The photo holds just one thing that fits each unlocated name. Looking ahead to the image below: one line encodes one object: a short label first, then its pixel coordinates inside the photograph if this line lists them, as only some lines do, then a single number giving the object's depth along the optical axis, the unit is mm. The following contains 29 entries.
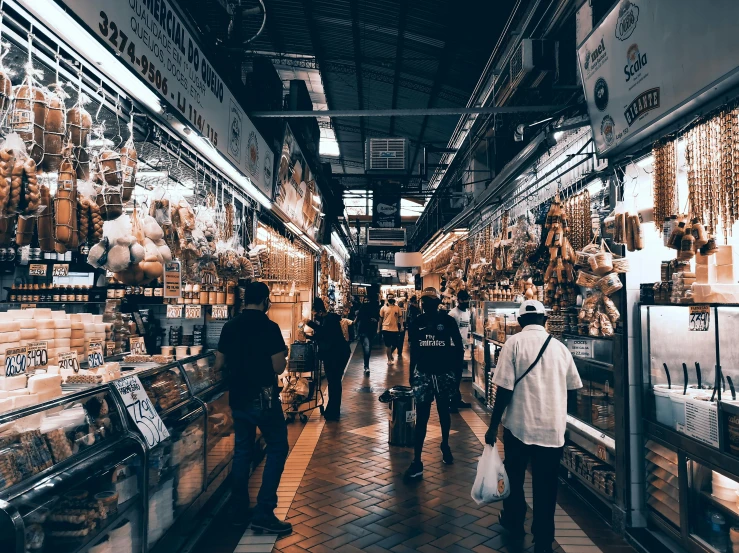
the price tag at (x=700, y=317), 3574
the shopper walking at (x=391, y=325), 14070
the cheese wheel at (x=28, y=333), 3150
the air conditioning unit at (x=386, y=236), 15391
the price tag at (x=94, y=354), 3674
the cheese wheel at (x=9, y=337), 2955
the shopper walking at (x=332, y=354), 7875
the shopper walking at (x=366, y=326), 12602
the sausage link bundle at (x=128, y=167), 2939
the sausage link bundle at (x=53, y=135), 2332
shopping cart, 7684
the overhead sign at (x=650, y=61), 2783
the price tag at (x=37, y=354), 3102
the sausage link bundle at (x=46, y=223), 2262
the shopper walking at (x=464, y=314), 10391
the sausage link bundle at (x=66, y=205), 2307
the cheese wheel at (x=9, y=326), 2951
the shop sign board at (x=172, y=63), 2490
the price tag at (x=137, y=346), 4891
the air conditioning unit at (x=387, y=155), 9008
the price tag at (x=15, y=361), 2750
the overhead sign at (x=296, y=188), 6597
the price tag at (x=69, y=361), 3432
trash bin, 6473
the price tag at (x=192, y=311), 6488
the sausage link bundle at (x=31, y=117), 2225
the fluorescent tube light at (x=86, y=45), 2129
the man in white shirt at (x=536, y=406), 3646
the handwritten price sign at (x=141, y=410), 3037
